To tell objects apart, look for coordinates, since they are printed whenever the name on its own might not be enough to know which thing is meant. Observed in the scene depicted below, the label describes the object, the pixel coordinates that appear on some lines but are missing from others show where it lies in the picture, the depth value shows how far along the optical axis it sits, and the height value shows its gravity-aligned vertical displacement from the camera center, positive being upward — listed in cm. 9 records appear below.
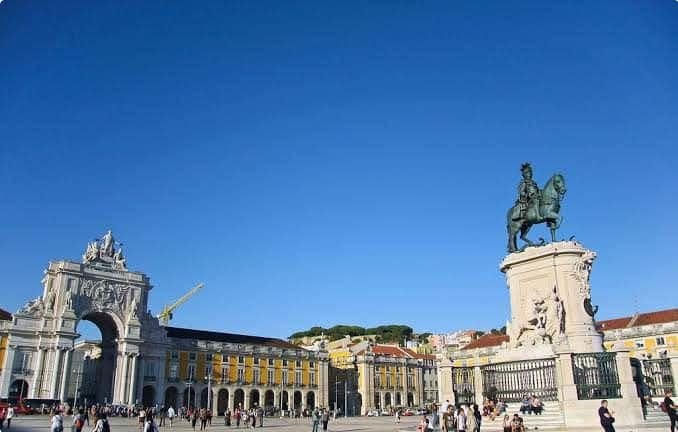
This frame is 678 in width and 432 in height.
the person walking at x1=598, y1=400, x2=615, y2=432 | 1359 -47
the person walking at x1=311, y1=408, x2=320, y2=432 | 2637 -76
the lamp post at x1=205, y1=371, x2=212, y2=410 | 6602 +145
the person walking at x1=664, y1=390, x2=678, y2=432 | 1531 -33
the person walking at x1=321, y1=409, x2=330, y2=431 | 2910 -87
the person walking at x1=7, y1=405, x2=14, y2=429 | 2562 -32
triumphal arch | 5741 +772
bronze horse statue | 2516 +781
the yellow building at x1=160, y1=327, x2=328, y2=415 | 6931 +369
